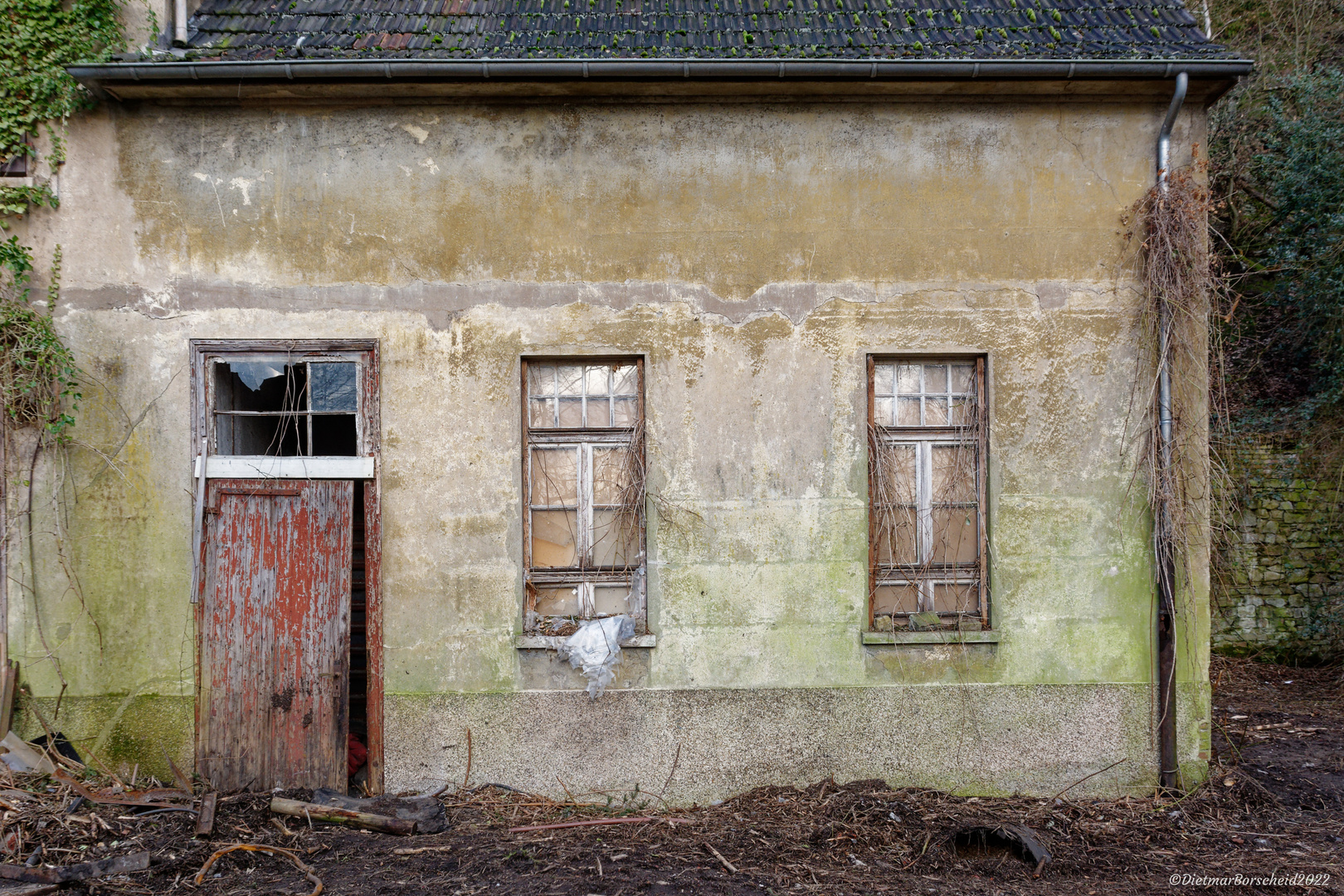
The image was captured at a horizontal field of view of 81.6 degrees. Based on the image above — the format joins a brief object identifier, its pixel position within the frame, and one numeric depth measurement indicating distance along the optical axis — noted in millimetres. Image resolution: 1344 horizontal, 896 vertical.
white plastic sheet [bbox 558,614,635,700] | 5008
